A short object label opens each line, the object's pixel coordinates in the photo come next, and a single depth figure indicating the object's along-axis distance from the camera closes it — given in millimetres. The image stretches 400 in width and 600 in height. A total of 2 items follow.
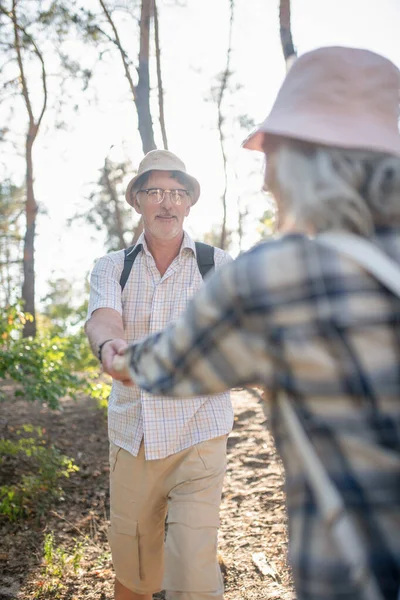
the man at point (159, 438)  2713
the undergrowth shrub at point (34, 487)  5145
